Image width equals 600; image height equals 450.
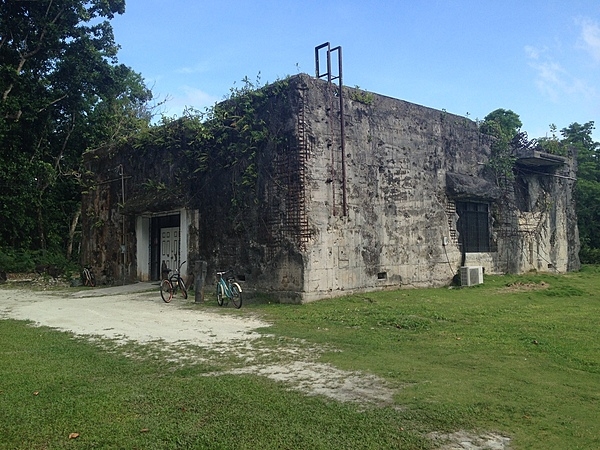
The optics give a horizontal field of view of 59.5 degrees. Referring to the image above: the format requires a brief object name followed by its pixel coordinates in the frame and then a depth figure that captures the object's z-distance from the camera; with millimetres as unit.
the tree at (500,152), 17062
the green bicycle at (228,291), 11289
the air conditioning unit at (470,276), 14703
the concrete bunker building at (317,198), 12078
